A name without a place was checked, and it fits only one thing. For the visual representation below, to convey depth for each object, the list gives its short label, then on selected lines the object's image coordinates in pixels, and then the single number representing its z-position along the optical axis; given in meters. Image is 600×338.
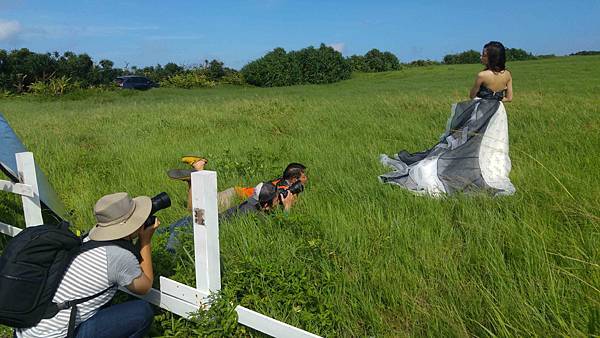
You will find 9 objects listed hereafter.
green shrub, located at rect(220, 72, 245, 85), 40.19
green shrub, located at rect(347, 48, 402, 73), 51.25
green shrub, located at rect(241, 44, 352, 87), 39.34
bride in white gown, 5.34
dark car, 34.66
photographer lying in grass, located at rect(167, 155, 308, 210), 4.93
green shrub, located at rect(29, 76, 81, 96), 29.67
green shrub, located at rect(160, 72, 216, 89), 36.41
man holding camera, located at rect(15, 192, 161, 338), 2.41
